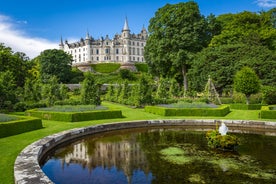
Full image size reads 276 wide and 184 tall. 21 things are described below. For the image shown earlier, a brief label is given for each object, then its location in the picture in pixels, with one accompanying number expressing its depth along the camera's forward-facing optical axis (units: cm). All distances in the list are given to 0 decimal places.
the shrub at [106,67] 8450
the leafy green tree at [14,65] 3662
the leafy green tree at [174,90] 3303
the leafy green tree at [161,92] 3016
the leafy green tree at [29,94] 2955
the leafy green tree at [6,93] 2307
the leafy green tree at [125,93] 3259
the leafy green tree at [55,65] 5900
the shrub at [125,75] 6769
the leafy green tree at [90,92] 2338
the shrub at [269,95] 2672
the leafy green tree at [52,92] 2561
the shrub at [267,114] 1836
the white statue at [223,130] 1098
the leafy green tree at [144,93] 2655
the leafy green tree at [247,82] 2541
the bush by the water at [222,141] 1052
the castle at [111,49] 9838
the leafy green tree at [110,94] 3684
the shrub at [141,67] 8994
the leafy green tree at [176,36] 3481
